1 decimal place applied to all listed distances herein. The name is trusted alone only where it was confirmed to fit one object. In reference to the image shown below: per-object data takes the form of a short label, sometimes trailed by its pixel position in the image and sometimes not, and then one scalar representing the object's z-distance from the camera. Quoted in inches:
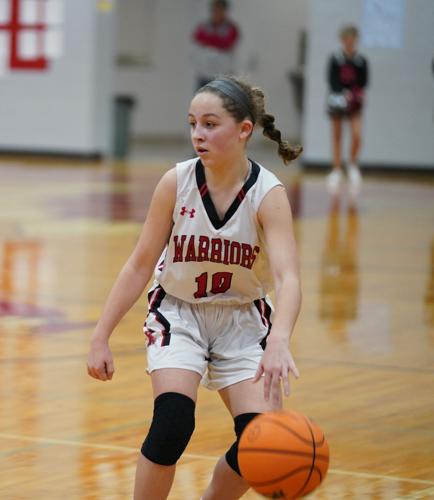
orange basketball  246.9
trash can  1461.6
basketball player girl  270.3
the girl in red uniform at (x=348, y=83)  1182.4
